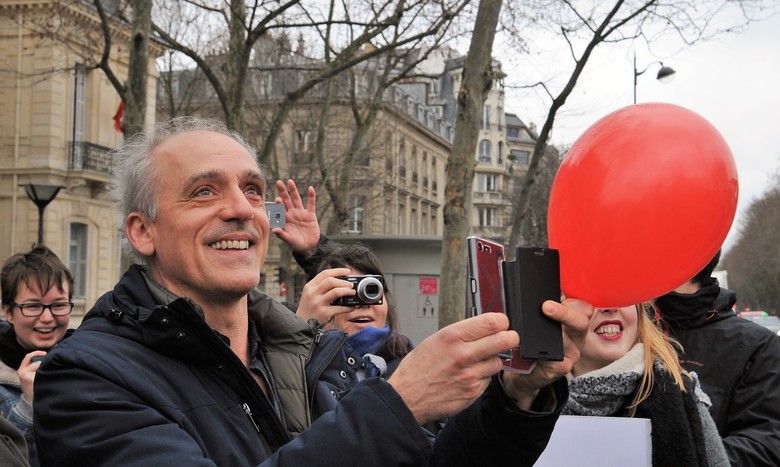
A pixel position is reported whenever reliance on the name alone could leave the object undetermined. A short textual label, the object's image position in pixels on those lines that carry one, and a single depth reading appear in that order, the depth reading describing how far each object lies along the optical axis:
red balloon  2.05
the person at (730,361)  3.32
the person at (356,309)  3.54
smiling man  1.86
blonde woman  3.02
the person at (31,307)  4.39
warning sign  15.32
